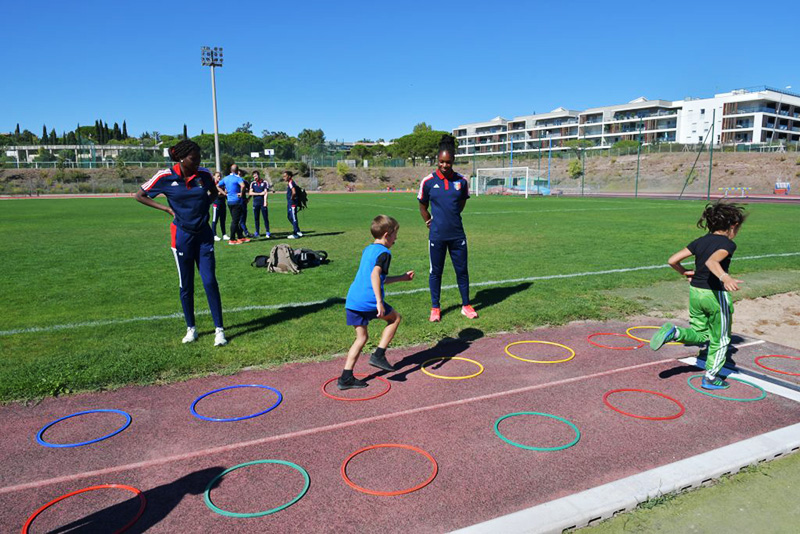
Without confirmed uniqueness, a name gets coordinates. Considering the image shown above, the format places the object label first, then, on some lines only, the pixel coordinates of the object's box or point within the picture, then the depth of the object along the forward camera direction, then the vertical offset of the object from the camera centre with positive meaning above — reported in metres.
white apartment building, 95.25 +12.51
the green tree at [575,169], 69.81 +1.65
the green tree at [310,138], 177.10 +14.92
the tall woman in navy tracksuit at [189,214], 6.04 -0.36
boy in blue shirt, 4.64 -0.93
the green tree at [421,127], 163.30 +17.06
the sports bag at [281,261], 10.86 -1.60
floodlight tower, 45.38 +10.76
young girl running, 4.84 -1.04
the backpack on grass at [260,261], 11.48 -1.69
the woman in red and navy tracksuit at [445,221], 7.29 -0.54
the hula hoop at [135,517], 2.97 -1.90
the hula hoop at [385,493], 3.26 -1.88
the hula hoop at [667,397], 4.34 -1.89
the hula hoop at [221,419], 4.30 -1.89
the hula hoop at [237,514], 3.09 -1.89
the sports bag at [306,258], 11.14 -1.60
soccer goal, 58.14 -0.25
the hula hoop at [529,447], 3.83 -1.89
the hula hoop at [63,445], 3.92 -1.91
